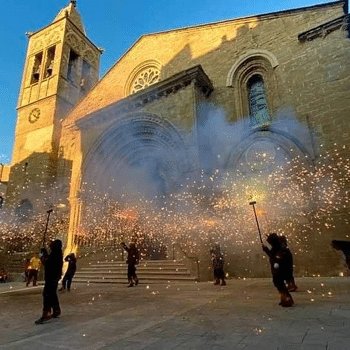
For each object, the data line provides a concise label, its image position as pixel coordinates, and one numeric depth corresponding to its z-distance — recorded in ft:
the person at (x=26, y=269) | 38.47
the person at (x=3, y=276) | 43.64
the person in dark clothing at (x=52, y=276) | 13.09
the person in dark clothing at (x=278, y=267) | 13.33
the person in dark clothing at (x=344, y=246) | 17.24
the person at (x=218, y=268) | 24.86
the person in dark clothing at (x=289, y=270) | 18.21
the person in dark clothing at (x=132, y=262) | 26.48
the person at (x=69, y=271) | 25.70
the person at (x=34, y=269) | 33.94
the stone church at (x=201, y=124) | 31.76
